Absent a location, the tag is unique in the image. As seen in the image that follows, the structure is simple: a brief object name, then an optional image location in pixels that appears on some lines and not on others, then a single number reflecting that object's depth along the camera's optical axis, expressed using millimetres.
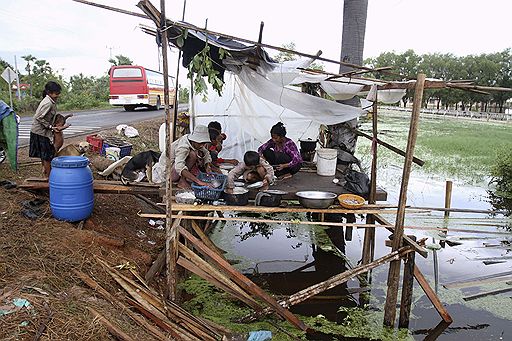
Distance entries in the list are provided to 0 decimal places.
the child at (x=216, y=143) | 6901
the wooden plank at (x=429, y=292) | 4332
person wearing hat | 4805
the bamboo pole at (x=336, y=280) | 4070
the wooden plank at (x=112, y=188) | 4984
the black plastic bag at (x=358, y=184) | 4977
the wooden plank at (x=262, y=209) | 4078
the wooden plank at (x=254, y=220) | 4008
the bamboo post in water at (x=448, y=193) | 7205
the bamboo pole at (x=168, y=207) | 3418
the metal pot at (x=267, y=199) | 4246
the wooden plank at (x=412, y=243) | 3902
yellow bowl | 4320
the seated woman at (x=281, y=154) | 5996
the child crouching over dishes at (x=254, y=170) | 4996
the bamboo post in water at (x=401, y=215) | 3631
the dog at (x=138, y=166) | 6242
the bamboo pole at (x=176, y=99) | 6022
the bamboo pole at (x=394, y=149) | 4531
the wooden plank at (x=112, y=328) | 2893
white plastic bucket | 5945
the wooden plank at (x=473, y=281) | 5703
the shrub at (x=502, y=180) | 11031
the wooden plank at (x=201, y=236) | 4953
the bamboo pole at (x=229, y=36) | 3463
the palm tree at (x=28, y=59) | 27578
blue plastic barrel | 4504
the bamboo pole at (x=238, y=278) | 4035
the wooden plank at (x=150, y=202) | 5941
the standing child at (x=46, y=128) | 5836
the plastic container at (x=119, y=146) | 8936
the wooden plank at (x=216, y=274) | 4043
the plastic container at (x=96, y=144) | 9258
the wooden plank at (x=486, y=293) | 5539
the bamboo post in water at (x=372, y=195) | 5082
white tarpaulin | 7996
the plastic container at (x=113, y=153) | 8578
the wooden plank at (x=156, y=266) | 4418
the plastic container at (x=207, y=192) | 4184
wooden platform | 5008
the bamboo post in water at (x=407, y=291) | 4258
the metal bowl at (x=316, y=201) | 4184
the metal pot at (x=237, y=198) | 4199
